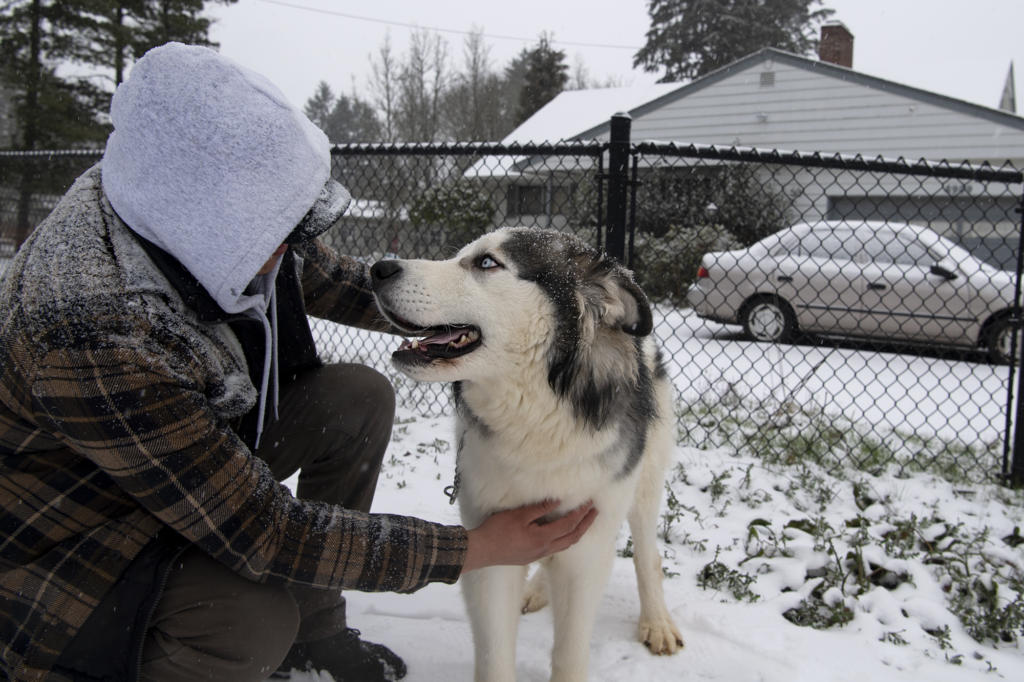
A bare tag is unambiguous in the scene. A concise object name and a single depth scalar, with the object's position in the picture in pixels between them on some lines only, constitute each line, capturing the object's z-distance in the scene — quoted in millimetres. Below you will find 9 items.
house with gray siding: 13688
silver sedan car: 6961
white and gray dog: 1737
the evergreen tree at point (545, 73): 30000
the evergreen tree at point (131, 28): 14805
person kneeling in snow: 1247
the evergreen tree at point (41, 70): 13938
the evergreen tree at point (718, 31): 27000
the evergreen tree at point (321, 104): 63188
